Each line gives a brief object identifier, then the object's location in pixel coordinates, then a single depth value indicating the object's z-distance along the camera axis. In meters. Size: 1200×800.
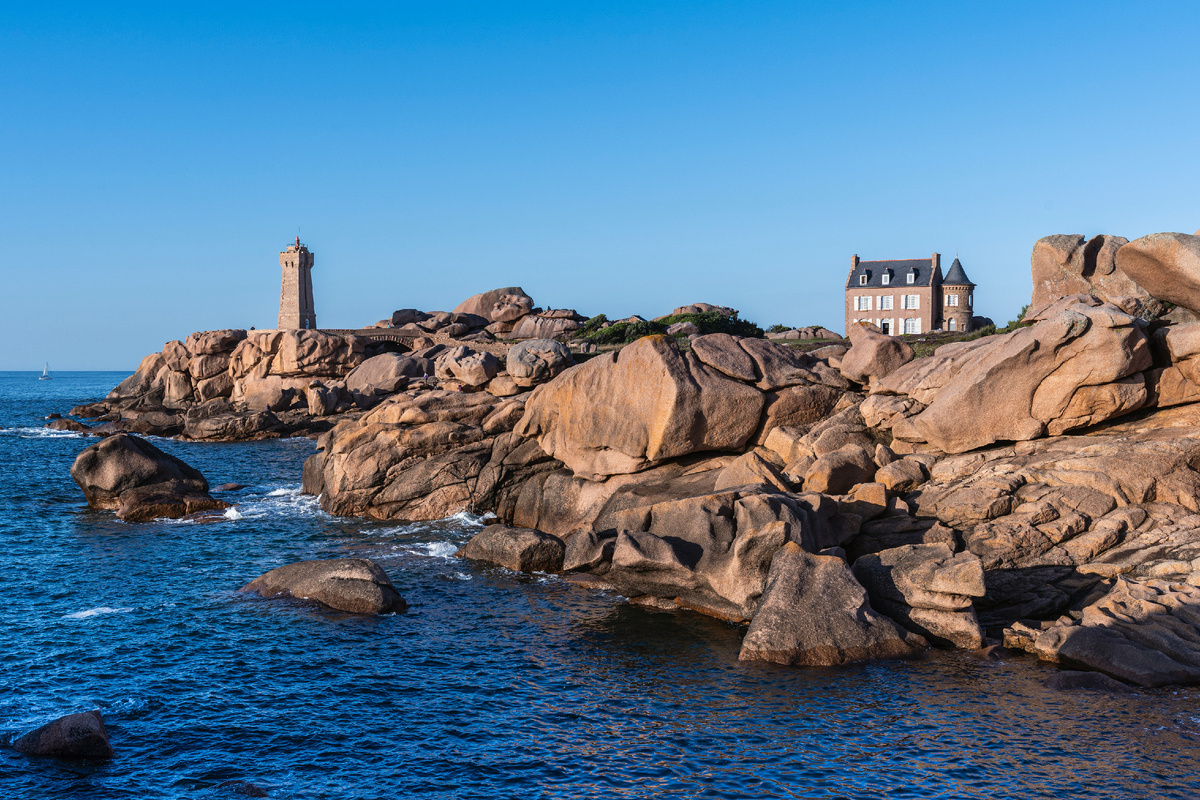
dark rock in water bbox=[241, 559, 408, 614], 29.41
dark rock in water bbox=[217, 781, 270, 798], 17.31
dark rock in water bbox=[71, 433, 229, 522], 47.56
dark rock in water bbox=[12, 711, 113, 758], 19.02
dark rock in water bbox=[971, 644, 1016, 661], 23.89
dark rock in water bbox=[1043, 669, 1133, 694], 21.42
